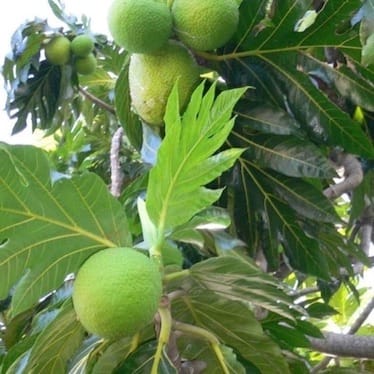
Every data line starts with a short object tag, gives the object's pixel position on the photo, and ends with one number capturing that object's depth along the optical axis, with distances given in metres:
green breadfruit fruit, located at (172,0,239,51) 1.22
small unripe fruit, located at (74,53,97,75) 2.15
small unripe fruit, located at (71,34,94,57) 2.12
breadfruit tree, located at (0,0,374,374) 0.94
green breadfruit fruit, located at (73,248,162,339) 0.89
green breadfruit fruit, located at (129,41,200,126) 1.26
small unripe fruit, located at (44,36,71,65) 2.09
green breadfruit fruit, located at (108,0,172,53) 1.22
